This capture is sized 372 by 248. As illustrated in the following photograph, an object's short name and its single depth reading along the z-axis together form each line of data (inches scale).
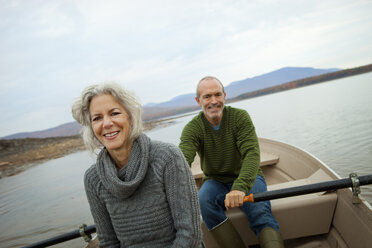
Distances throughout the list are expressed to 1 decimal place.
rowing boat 72.2
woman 56.9
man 79.6
